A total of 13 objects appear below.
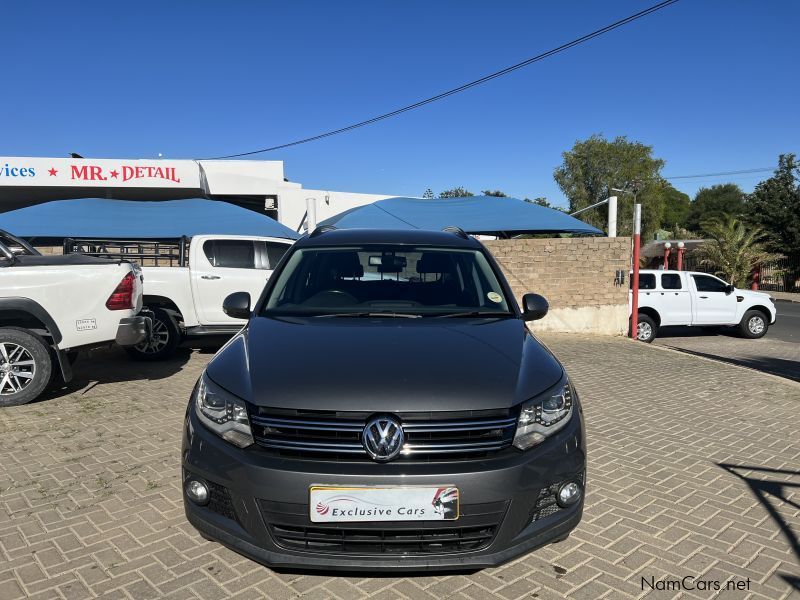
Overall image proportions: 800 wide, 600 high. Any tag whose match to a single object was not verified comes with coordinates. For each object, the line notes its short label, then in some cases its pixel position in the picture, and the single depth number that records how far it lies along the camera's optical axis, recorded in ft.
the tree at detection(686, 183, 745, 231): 222.89
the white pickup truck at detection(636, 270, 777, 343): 40.96
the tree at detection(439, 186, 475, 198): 183.73
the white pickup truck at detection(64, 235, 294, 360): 27.25
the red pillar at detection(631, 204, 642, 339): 39.19
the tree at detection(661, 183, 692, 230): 265.34
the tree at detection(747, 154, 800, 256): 89.66
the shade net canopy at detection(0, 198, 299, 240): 39.81
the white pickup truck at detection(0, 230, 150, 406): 18.21
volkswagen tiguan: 7.21
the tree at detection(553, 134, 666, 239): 141.79
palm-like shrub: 80.64
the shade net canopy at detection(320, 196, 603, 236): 45.03
